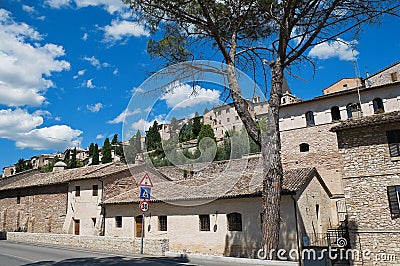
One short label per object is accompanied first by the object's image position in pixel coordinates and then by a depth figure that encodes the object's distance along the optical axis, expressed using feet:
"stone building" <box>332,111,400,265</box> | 45.32
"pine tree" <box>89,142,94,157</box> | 257.63
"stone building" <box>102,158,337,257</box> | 51.34
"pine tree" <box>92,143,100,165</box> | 211.41
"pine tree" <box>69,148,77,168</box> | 218.22
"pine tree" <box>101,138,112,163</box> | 197.88
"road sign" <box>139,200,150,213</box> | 39.85
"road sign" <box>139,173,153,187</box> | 39.40
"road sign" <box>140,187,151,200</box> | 39.32
